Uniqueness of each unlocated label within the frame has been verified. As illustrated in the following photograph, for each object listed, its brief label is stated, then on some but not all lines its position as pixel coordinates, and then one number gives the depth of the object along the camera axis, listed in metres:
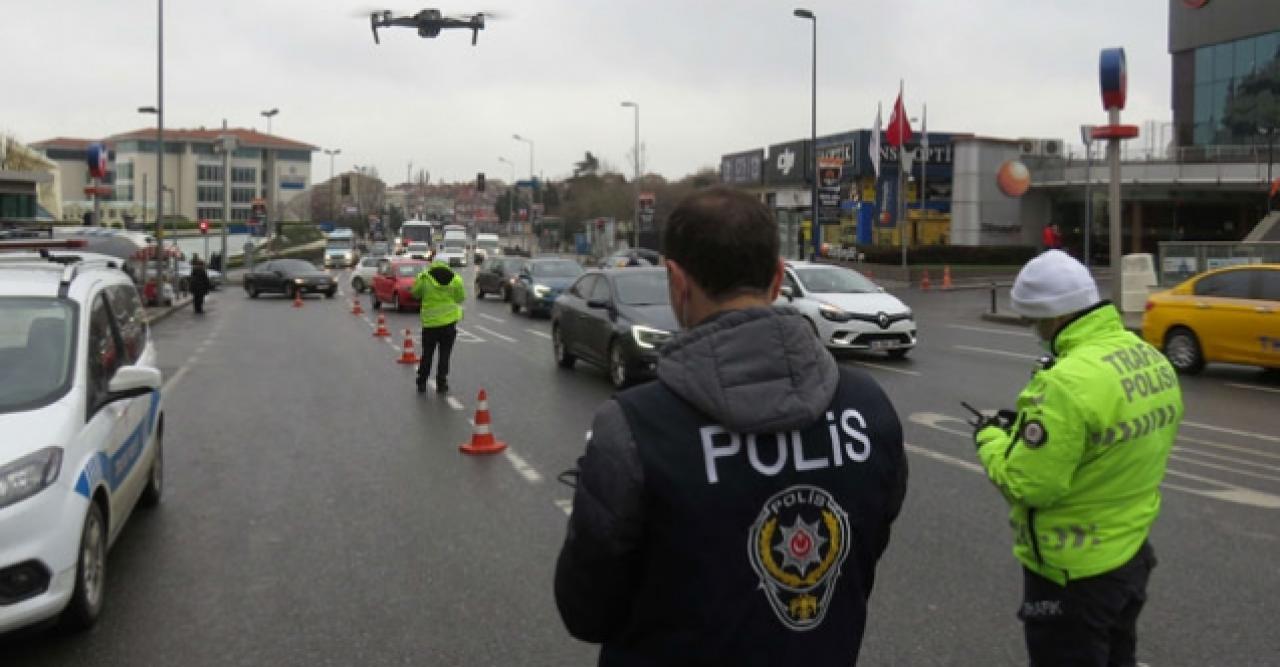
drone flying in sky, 19.86
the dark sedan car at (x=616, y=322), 13.04
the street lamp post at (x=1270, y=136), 39.20
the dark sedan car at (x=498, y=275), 34.06
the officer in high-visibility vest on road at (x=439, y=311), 13.18
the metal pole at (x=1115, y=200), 21.25
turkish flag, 44.37
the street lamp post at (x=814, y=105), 39.78
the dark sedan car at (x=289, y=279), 37.91
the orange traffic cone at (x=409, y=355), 16.58
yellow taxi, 13.95
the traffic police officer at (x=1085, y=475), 3.00
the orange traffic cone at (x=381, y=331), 21.84
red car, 30.18
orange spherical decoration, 48.09
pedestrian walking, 31.27
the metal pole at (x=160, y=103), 34.97
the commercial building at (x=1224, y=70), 46.38
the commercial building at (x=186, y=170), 134.25
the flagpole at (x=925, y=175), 48.97
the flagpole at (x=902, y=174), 42.84
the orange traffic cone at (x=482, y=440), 9.34
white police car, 4.44
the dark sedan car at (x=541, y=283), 26.66
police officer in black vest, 1.96
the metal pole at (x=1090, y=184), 39.69
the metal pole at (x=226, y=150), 49.86
